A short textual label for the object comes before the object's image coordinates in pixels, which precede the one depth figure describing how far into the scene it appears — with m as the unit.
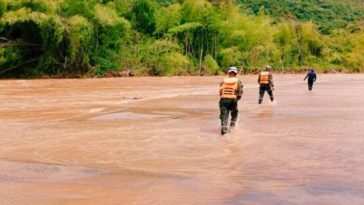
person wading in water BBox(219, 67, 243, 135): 12.01
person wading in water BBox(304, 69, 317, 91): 28.66
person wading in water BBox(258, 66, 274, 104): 19.70
